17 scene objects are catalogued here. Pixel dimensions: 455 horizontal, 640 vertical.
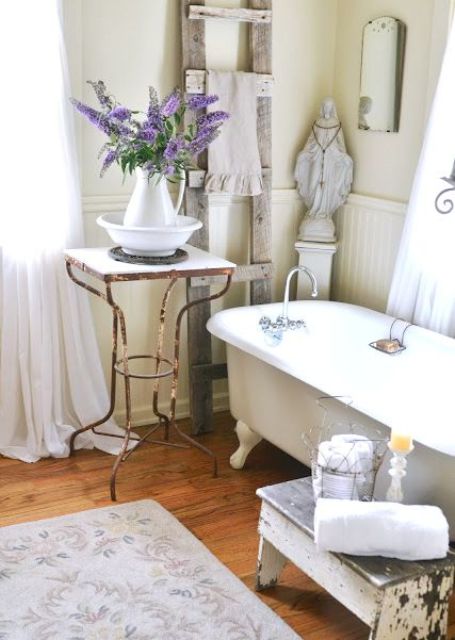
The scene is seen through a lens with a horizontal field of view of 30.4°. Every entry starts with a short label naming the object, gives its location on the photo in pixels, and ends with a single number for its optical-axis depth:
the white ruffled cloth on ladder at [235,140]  3.66
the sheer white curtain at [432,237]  3.26
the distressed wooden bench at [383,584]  2.12
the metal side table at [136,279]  3.01
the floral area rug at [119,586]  2.38
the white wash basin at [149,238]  3.07
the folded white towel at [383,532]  2.15
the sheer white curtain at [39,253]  3.19
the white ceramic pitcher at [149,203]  3.10
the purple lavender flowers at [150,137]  2.99
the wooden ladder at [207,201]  3.57
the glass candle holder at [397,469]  2.29
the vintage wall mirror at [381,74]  3.62
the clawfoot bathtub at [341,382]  2.52
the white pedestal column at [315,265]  3.99
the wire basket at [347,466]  2.34
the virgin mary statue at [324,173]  3.93
